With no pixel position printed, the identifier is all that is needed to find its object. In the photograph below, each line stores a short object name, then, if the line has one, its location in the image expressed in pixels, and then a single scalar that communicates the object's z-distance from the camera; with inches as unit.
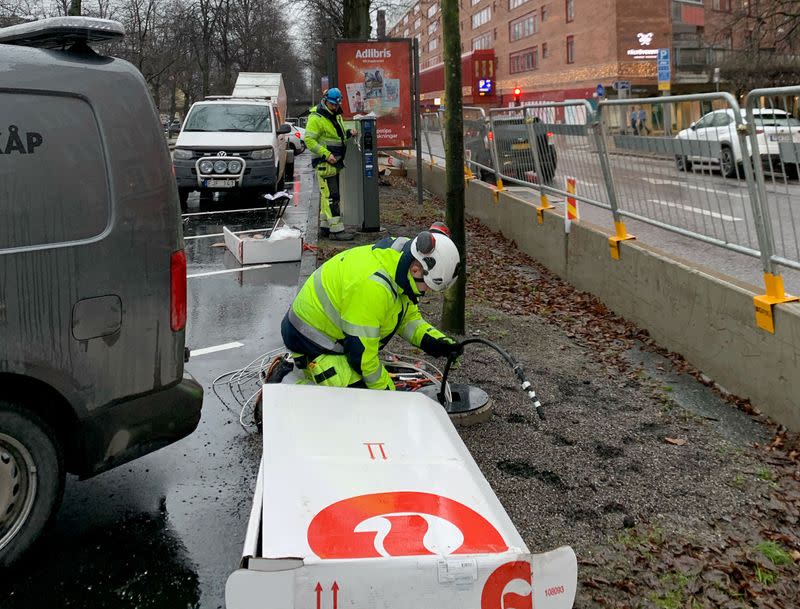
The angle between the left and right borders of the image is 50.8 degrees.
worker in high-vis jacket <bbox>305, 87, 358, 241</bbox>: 452.8
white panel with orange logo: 104.7
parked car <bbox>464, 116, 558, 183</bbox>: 398.0
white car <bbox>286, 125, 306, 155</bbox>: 1078.0
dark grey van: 128.6
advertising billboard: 593.9
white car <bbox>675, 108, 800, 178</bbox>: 203.2
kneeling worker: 168.4
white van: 602.2
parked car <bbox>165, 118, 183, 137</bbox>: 1656.0
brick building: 2080.5
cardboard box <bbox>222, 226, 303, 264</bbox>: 403.2
